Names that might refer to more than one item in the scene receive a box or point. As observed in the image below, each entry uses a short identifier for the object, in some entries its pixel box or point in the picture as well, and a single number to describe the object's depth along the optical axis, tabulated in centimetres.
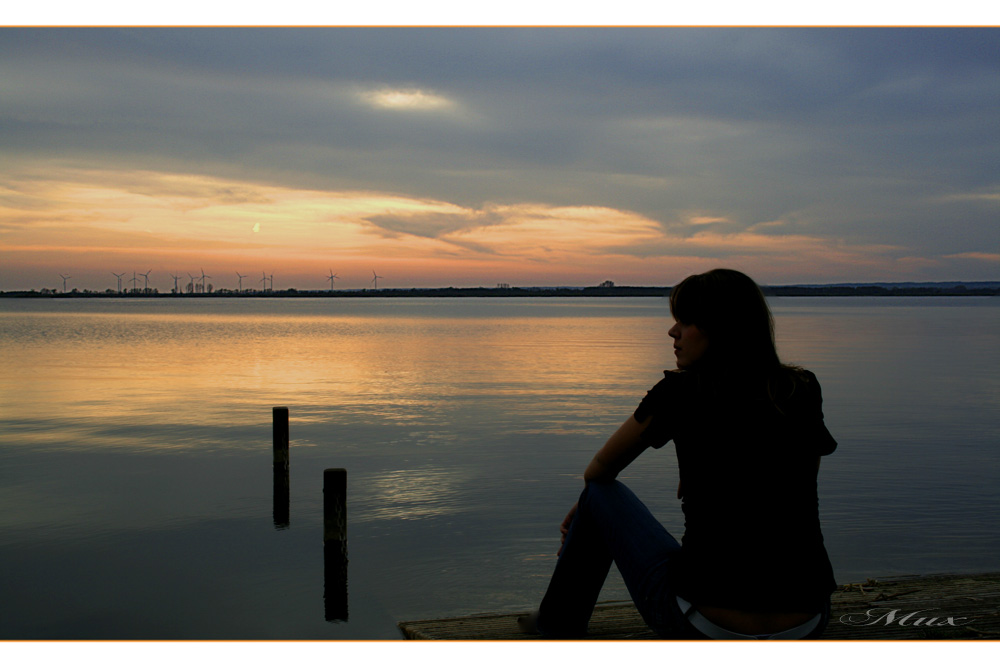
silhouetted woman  296
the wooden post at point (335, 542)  729
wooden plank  498
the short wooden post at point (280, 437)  1106
